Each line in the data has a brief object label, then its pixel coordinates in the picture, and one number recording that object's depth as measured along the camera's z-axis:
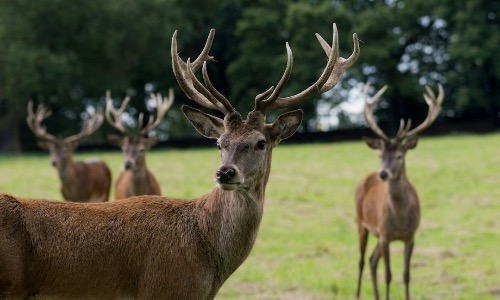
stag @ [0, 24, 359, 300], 9.51
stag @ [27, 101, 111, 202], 27.56
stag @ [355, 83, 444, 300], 18.61
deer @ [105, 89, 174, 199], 22.08
